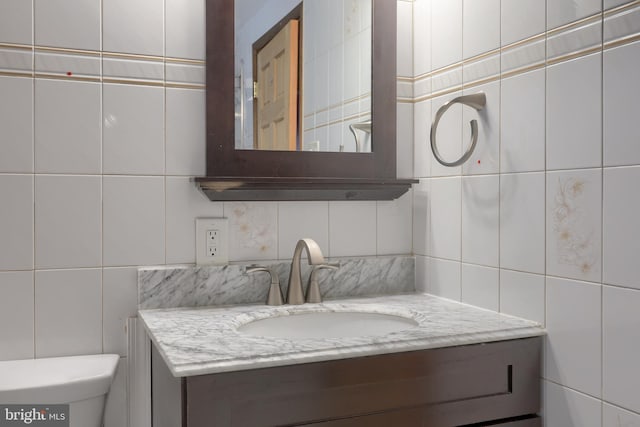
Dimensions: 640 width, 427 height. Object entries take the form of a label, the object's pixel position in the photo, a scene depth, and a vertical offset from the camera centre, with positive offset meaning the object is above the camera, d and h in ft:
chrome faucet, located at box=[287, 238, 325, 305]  5.25 -0.72
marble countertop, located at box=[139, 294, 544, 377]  3.58 -0.94
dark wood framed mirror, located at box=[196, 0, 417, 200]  5.20 +0.46
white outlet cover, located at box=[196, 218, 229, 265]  5.31 -0.34
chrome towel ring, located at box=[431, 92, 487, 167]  4.96 +0.78
